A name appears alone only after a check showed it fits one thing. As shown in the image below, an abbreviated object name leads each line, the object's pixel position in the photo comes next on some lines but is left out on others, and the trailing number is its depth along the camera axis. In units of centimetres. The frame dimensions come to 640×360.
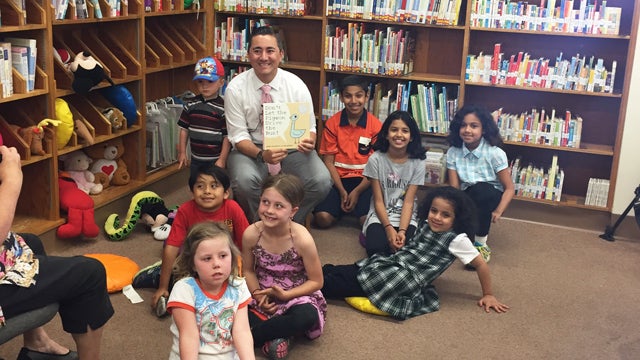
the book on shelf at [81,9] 396
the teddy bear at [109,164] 443
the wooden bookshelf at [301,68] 391
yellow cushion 335
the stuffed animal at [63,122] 386
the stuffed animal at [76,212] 389
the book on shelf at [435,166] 484
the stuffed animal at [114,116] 435
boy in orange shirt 445
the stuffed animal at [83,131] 406
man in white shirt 395
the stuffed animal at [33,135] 365
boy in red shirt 329
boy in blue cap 416
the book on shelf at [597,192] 464
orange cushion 349
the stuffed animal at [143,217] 411
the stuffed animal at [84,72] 395
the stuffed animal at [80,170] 427
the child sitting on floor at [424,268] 336
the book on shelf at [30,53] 359
